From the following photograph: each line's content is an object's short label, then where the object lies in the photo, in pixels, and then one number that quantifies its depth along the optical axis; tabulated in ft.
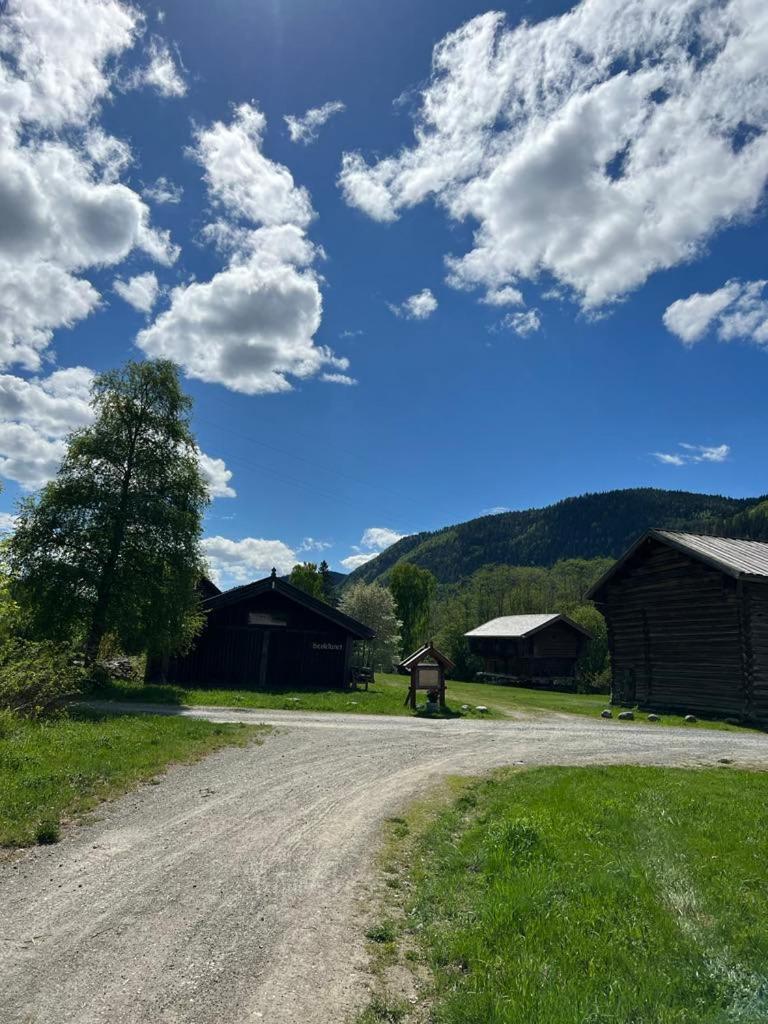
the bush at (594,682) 164.55
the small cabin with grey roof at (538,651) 178.29
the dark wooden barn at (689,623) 84.64
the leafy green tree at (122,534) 82.64
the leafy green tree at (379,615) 207.82
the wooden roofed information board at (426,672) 81.71
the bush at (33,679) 48.03
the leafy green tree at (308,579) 246.68
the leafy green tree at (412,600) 249.75
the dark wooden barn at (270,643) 102.63
